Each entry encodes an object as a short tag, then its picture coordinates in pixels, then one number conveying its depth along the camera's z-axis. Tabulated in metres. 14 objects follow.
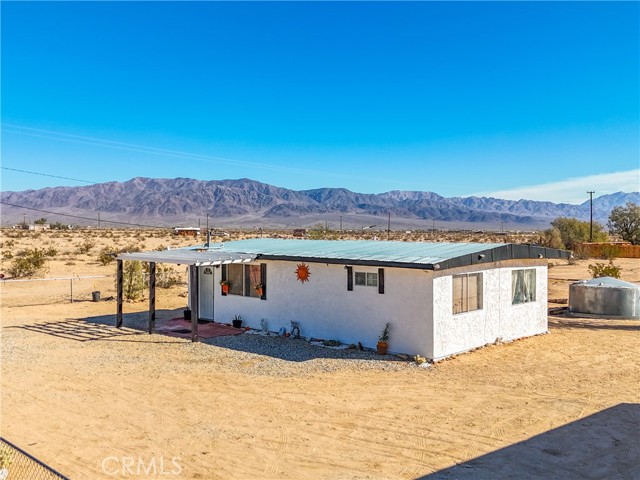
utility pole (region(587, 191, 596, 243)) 54.37
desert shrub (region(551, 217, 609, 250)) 58.66
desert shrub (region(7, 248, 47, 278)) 31.44
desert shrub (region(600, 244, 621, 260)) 44.36
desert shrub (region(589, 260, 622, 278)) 25.77
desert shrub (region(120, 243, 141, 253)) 46.20
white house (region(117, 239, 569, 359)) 13.97
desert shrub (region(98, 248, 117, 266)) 37.31
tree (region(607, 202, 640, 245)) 59.34
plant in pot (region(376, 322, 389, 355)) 14.34
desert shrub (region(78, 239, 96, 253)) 47.94
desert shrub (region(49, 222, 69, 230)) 92.29
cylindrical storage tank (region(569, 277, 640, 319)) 20.47
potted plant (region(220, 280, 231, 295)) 18.77
